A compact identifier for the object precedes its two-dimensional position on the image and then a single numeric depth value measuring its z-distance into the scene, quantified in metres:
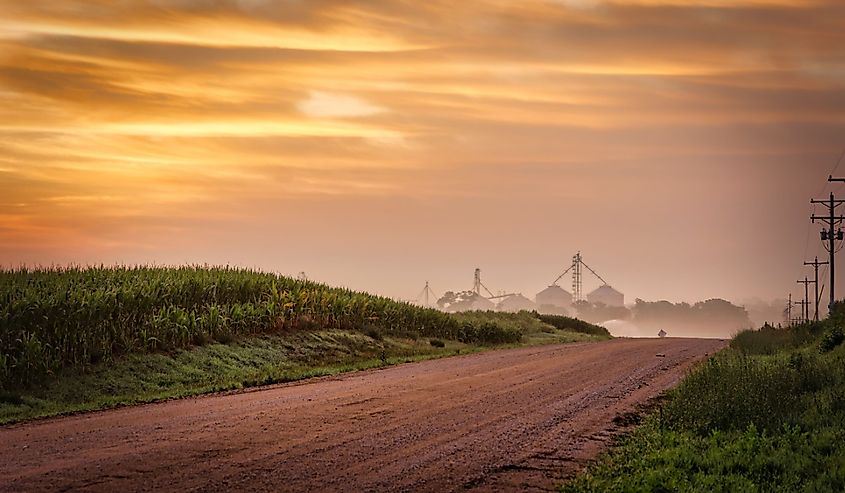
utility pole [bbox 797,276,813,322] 107.19
